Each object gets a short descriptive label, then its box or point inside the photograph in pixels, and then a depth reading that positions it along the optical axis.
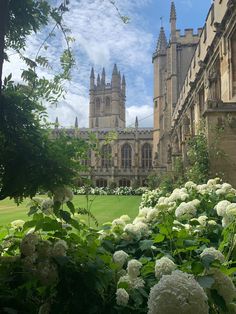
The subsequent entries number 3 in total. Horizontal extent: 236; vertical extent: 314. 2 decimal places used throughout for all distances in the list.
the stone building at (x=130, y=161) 32.19
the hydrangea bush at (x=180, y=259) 0.88
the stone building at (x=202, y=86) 6.02
